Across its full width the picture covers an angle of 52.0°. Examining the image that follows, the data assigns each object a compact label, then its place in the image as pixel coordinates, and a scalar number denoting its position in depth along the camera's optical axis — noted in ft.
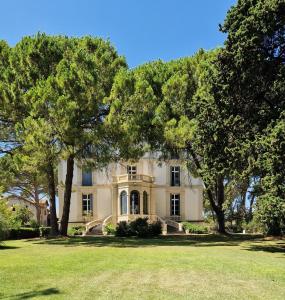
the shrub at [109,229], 77.89
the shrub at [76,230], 81.99
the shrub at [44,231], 67.78
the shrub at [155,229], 63.78
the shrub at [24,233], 60.53
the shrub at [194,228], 83.59
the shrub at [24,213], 96.29
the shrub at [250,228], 77.10
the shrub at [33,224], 79.48
